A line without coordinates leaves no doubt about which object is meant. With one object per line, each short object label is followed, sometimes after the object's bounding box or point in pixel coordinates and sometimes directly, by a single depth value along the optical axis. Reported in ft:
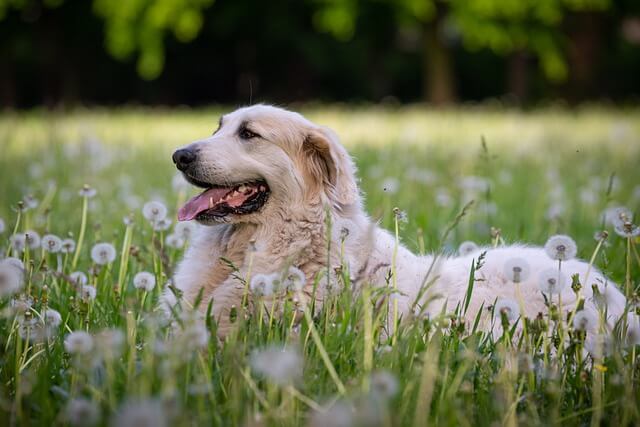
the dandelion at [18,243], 11.61
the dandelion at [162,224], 12.48
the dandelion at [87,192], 12.63
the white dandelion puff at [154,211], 12.03
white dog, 11.66
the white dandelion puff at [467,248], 12.59
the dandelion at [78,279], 11.08
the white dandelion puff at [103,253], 11.64
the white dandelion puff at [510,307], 9.80
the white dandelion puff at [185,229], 13.07
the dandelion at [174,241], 13.24
